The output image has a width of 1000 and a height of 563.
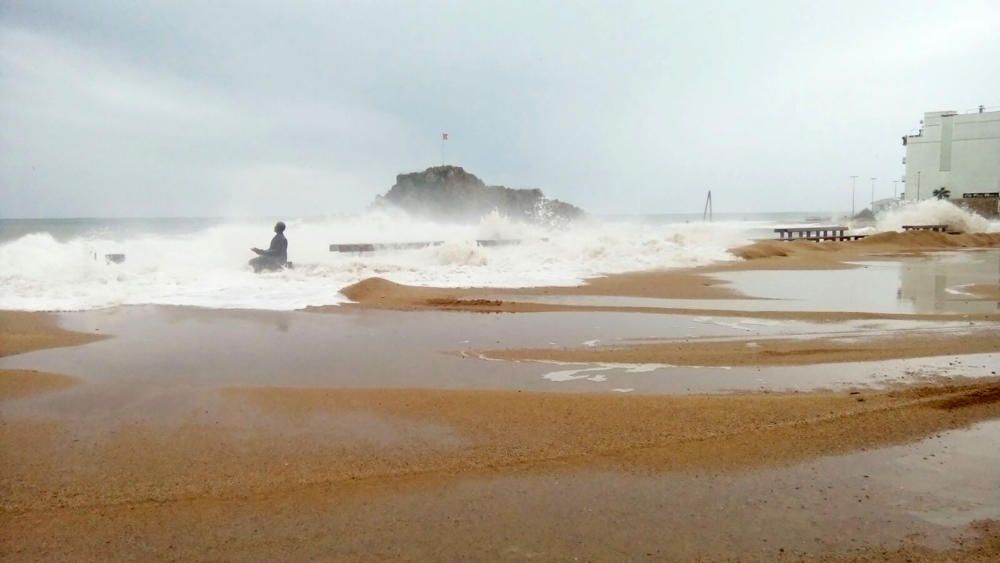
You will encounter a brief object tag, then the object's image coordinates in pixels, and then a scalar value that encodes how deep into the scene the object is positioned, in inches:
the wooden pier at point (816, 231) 1647.9
